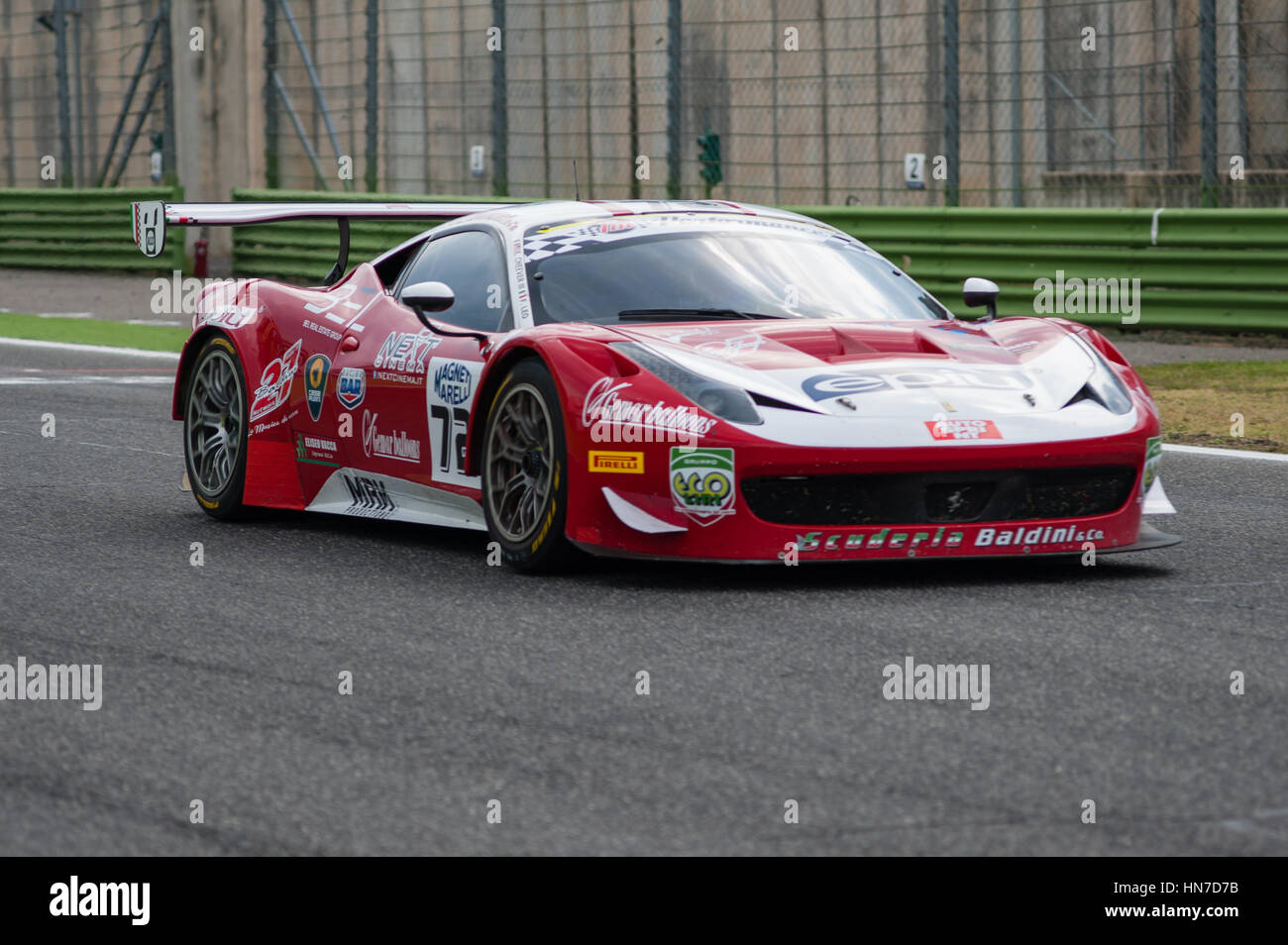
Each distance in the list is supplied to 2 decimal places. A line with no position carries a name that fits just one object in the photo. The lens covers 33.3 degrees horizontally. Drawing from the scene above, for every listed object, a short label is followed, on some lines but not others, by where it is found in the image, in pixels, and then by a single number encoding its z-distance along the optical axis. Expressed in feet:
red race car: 19.51
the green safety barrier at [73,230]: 81.41
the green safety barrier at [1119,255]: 48.91
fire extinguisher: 77.20
